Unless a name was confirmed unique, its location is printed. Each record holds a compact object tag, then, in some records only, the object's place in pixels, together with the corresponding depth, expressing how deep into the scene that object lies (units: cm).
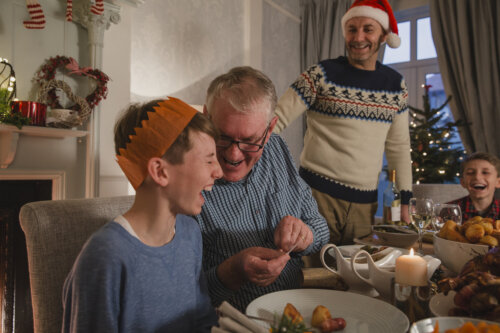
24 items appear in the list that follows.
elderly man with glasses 99
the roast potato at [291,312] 61
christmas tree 378
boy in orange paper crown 69
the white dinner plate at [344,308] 65
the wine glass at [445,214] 128
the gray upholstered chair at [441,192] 268
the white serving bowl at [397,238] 130
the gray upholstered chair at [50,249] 80
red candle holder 225
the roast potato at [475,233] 92
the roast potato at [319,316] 65
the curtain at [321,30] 499
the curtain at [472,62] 396
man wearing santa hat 192
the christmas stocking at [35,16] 232
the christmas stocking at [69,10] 246
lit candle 69
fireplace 237
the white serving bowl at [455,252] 90
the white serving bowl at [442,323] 50
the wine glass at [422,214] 130
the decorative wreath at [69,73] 244
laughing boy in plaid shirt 232
